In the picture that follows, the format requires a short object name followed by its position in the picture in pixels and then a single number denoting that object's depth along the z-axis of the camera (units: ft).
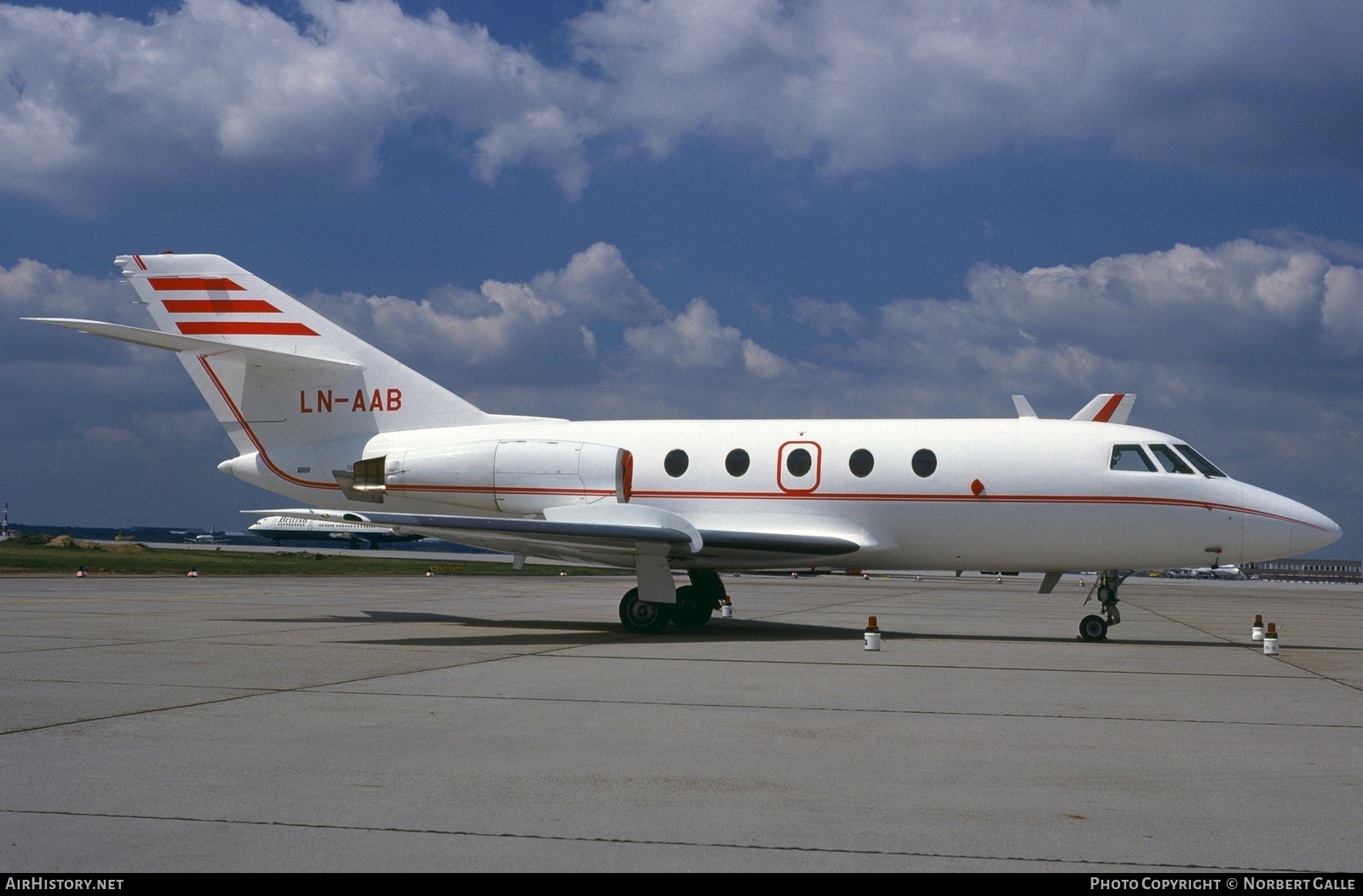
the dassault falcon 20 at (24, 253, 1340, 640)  51.98
